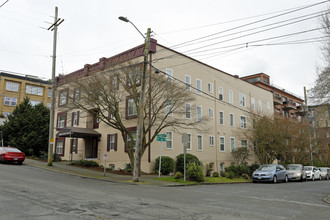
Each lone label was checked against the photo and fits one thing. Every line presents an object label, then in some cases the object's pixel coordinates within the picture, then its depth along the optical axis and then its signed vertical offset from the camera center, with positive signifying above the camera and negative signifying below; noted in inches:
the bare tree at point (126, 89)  794.2 +185.6
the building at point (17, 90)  2036.2 +476.7
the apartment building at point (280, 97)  2013.3 +445.7
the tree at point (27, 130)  1342.3 +121.6
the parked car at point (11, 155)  926.4 +2.0
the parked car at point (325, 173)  1215.4 -66.3
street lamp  685.3 +78.3
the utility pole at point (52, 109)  954.1 +154.1
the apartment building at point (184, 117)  1031.0 +145.8
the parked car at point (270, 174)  882.0 -51.7
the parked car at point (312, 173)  1099.5 -59.7
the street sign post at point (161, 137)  771.4 +51.5
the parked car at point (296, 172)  1017.5 -52.6
